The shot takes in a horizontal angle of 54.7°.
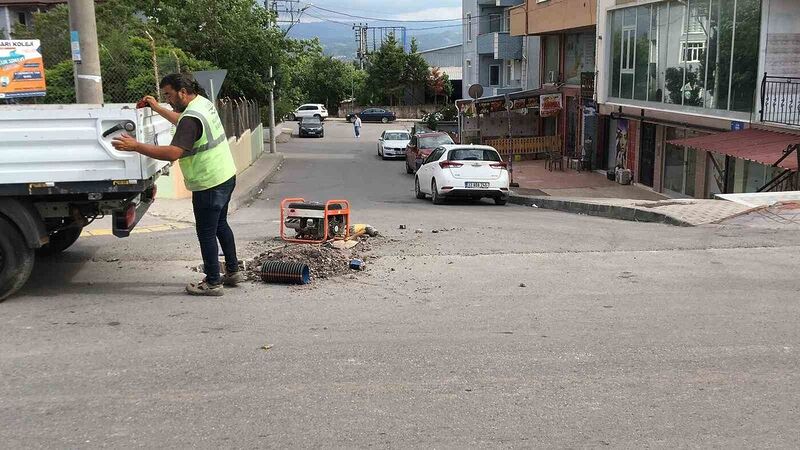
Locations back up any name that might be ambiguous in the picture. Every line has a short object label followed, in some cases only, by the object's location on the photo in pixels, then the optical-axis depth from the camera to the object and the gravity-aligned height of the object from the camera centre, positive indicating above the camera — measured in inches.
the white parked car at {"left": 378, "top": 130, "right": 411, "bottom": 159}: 1561.3 -93.7
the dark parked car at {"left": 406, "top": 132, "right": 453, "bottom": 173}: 1182.1 -75.1
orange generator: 361.7 -57.5
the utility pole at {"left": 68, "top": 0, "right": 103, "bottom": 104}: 432.5 +27.6
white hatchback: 708.3 -70.6
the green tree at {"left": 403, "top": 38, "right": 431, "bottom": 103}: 3097.9 +103.4
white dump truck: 253.6 -21.6
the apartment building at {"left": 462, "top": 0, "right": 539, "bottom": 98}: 1787.6 +110.7
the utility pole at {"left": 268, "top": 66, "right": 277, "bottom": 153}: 1590.6 -54.7
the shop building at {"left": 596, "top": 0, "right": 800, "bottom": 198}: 653.3 +2.1
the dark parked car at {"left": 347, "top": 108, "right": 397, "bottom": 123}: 3011.8 -68.6
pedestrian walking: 2205.1 -79.8
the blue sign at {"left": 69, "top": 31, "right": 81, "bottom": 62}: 433.1 +31.9
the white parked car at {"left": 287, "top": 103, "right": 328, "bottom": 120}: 2871.8 -46.0
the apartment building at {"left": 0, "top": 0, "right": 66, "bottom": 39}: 2274.9 +275.9
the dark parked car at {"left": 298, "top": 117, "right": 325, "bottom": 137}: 2274.9 -86.3
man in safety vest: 259.3 -19.9
